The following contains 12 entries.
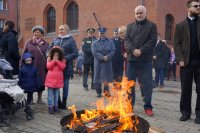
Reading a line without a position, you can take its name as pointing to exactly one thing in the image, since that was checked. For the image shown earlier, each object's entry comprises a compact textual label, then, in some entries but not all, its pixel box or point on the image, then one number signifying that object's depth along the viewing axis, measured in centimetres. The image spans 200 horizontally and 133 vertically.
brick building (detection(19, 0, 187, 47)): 1336
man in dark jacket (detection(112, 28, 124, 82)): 802
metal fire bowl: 288
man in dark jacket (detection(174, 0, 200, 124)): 478
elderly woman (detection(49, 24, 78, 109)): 560
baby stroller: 448
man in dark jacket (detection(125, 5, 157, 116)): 505
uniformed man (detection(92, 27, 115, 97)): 706
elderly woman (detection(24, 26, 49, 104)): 575
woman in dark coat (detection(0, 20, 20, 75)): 570
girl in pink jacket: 533
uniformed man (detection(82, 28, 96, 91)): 843
